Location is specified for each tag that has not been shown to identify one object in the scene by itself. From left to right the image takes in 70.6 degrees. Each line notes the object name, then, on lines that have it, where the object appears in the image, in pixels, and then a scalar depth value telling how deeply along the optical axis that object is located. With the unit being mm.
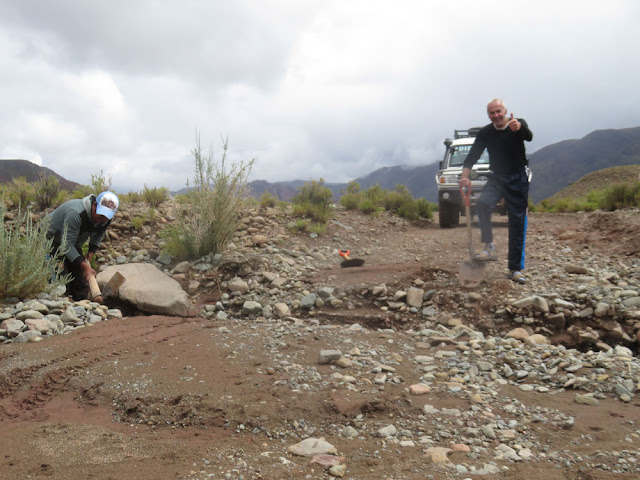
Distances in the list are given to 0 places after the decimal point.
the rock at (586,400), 2948
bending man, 5876
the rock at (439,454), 2269
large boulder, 5438
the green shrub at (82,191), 9430
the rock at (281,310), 5594
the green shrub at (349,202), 12250
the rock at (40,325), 4348
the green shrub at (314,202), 9875
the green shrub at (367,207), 12047
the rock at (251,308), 5719
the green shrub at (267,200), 10233
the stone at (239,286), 6280
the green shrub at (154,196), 9984
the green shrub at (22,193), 9109
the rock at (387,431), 2584
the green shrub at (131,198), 9936
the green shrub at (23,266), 4879
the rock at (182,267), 6894
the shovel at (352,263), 7078
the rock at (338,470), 2168
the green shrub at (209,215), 7125
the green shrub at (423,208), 13031
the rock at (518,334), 4309
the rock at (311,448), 2387
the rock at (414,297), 5438
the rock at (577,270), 5582
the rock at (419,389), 3082
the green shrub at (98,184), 9238
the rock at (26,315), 4516
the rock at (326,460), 2252
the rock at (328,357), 3594
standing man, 5309
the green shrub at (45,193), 9164
